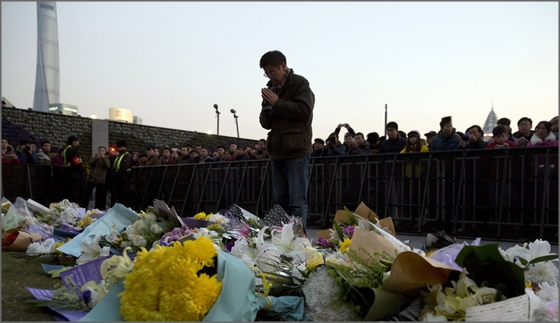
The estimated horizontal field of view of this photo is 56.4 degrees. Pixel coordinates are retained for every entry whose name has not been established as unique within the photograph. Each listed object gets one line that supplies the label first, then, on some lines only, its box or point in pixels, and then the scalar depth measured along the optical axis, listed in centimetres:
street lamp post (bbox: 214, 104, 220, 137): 2966
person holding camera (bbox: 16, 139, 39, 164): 1521
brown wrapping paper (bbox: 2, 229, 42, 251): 454
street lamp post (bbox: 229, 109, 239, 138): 3191
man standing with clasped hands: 484
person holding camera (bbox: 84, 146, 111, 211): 1296
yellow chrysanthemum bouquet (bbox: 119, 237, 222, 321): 185
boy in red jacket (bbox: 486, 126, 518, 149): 751
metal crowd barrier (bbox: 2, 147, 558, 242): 652
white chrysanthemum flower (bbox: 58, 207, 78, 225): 574
